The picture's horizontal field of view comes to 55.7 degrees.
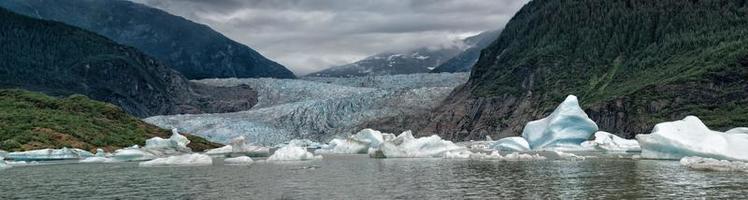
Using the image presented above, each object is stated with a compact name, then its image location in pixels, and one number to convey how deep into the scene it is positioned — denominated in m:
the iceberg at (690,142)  46.81
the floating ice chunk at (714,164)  40.94
